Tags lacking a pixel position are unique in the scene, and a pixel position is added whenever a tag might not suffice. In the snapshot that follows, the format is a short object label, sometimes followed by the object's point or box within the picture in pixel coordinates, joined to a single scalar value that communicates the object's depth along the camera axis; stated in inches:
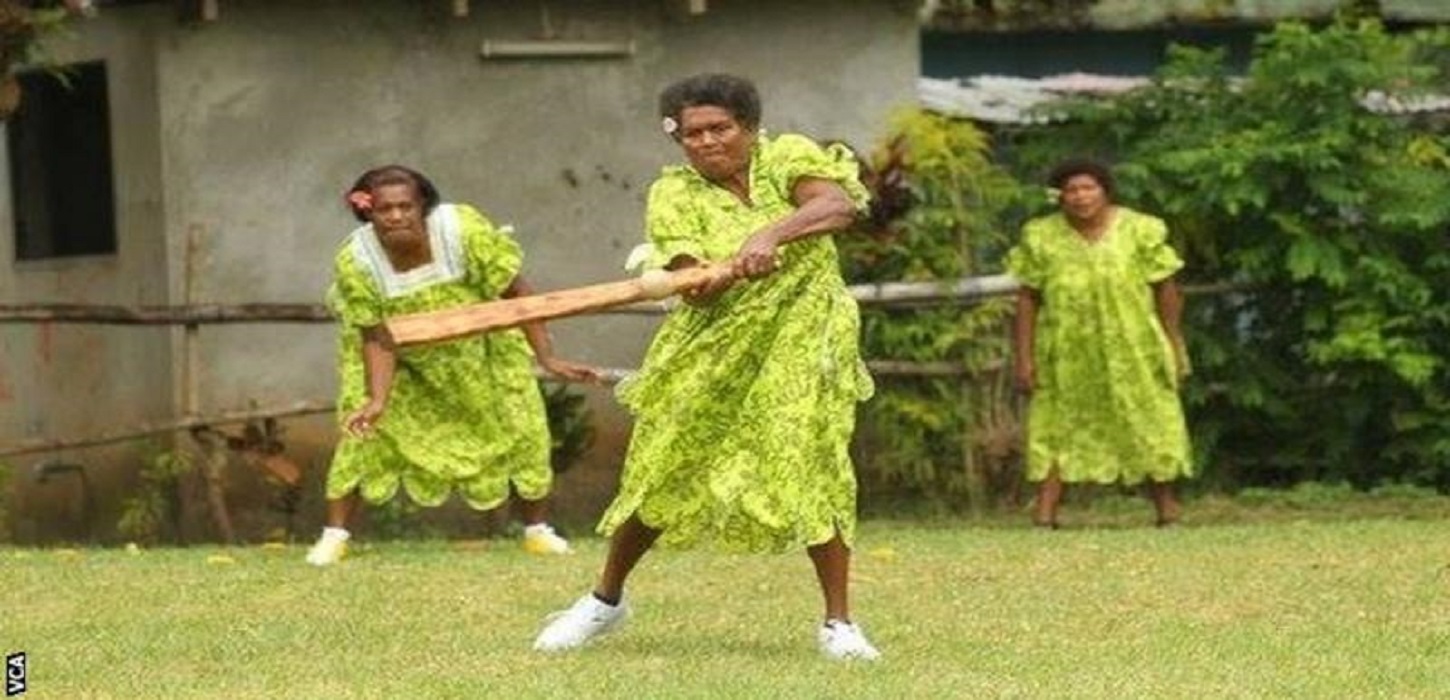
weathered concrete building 778.8
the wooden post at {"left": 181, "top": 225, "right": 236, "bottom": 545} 758.5
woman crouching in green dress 598.9
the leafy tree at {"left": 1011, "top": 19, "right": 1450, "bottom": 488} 779.4
